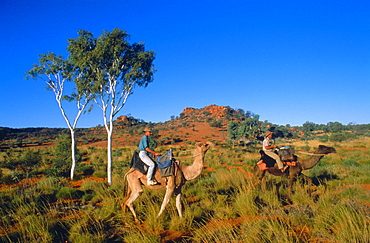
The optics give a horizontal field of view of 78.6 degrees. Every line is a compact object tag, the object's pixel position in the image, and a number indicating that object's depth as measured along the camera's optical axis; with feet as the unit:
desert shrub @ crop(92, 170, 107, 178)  55.85
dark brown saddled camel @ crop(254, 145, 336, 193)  31.78
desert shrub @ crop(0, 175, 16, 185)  49.59
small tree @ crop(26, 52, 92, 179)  47.91
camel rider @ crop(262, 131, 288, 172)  31.53
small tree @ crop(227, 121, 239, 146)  130.02
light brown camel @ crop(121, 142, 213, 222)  22.12
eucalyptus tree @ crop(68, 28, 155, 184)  43.01
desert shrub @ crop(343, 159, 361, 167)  57.57
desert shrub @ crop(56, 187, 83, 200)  35.94
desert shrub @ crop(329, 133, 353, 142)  129.36
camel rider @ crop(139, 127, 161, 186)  22.32
